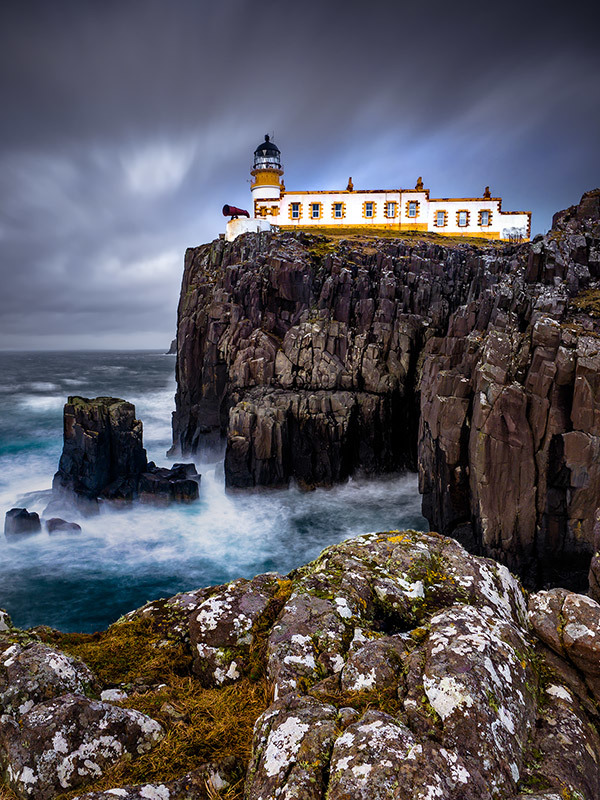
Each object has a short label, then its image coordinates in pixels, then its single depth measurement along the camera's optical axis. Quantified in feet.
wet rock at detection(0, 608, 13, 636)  20.02
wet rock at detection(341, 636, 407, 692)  14.26
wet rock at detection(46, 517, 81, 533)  83.06
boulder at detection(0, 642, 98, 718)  14.21
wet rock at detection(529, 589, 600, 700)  15.57
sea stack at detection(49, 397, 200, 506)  92.22
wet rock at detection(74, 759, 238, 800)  11.57
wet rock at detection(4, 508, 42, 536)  81.05
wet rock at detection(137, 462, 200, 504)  94.53
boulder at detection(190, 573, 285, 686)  17.71
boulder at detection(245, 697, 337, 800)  10.94
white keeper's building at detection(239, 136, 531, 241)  173.96
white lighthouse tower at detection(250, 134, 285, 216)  175.32
